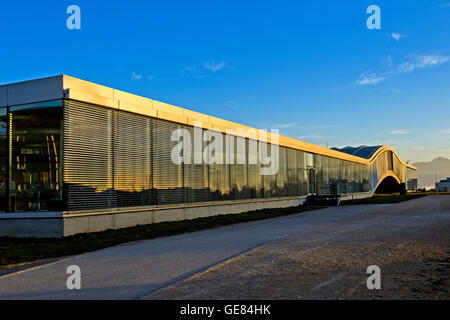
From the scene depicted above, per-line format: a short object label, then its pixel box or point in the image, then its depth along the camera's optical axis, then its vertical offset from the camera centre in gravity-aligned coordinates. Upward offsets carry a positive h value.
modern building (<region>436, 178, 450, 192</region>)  111.38 -2.28
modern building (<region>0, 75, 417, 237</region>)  14.27 +0.93
